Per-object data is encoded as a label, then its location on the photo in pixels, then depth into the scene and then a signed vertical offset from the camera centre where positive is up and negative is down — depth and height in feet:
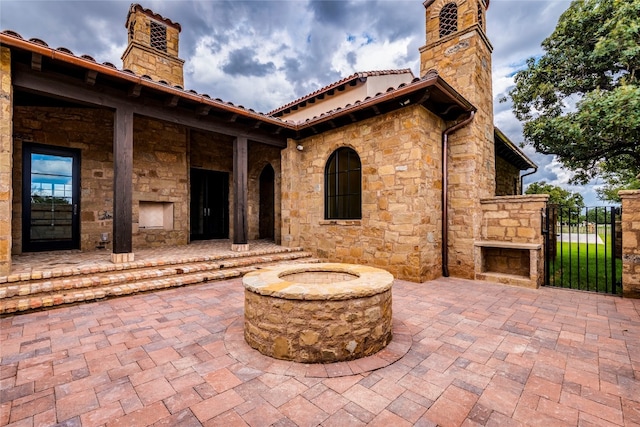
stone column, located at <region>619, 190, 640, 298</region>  13.96 -1.60
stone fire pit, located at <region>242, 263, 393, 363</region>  7.63 -3.08
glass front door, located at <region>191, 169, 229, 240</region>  29.37 +1.18
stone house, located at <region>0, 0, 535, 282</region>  15.33 +4.20
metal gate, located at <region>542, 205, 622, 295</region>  15.17 -4.38
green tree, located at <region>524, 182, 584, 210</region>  71.36 +5.98
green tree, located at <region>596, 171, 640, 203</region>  32.68 +4.80
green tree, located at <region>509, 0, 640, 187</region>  18.31 +10.82
